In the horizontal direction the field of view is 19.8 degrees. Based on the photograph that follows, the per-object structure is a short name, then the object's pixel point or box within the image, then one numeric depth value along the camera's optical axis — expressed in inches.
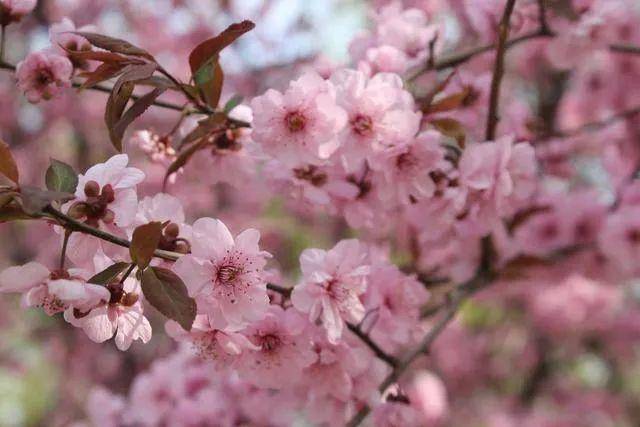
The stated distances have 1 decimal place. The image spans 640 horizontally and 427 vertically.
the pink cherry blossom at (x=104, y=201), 20.1
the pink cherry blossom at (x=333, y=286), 21.1
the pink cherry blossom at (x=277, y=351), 21.6
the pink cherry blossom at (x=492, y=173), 22.8
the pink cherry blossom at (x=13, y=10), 22.1
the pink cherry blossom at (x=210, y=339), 21.1
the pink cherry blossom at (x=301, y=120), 21.7
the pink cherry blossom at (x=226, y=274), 20.2
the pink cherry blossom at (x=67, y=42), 21.8
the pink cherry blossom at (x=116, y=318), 20.0
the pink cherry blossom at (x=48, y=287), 19.3
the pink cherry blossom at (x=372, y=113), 22.0
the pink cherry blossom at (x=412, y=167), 22.3
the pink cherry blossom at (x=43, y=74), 21.6
